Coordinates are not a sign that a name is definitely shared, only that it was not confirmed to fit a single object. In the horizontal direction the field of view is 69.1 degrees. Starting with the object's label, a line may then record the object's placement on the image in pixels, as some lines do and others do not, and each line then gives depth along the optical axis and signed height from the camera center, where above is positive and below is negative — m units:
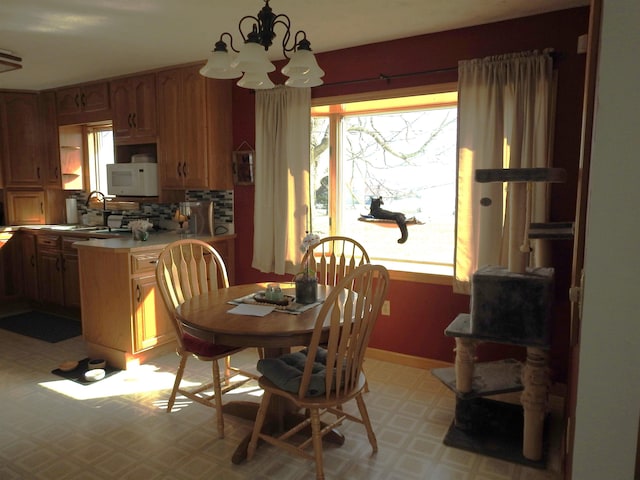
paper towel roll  5.11 -0.26
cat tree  2.09 -0.66
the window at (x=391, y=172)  3.47 +0.13
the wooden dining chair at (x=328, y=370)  1.87 -0.81
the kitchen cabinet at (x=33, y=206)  5.00 -0.21
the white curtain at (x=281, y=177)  3.57 +0.09
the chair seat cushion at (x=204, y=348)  2.43 -0.84
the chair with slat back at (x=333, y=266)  2.92 -0.50
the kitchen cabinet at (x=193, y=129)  3.83 +0.49
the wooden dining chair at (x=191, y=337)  2.44 -0.77
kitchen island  3.27 -0.83
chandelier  1.89 +0.52
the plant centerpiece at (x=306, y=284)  2.36 -0.48
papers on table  2.19 -0.58
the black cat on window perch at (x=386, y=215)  3.28 -0.18
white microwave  4.15 +0.07
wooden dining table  1.94 -0.59
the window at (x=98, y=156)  5.12 +0.34
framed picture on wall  3.92 +0.19
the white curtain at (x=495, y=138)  2.69 +0.31
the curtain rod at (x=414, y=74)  2.67 +0.78
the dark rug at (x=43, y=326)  4.05 -1.28
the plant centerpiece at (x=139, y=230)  3.61 -0.33
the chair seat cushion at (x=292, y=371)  1.97 -0.82
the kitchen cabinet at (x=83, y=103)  4.46 +0.83
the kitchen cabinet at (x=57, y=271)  4.34 -0.81
